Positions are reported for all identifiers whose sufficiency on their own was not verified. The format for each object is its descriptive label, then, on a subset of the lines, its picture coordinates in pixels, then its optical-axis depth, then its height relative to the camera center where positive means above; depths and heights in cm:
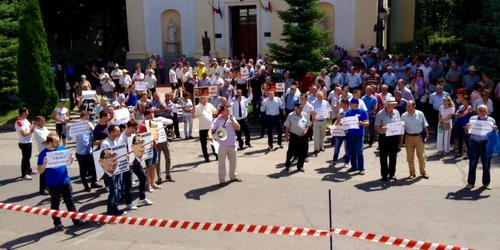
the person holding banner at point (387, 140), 1166 -193
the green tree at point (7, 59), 2219 +12
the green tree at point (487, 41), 1745 +37
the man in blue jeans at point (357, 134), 1231 -188
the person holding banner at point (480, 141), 1066 -184
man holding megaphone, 1167 -178
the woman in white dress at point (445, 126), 1353 -193
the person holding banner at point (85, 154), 1164 -210
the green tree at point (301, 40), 1992 +62
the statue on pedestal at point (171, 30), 3167 +172
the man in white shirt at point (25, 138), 1277 -188
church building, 2864 +184
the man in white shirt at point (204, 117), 1376 -156
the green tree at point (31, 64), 2088 -9
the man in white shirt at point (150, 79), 2192 -86
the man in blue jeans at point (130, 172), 1008 -218
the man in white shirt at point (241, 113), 1527 -164
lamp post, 2559 +156
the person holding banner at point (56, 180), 906 -208
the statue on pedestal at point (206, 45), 2847 +69
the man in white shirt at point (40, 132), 1202 -165
